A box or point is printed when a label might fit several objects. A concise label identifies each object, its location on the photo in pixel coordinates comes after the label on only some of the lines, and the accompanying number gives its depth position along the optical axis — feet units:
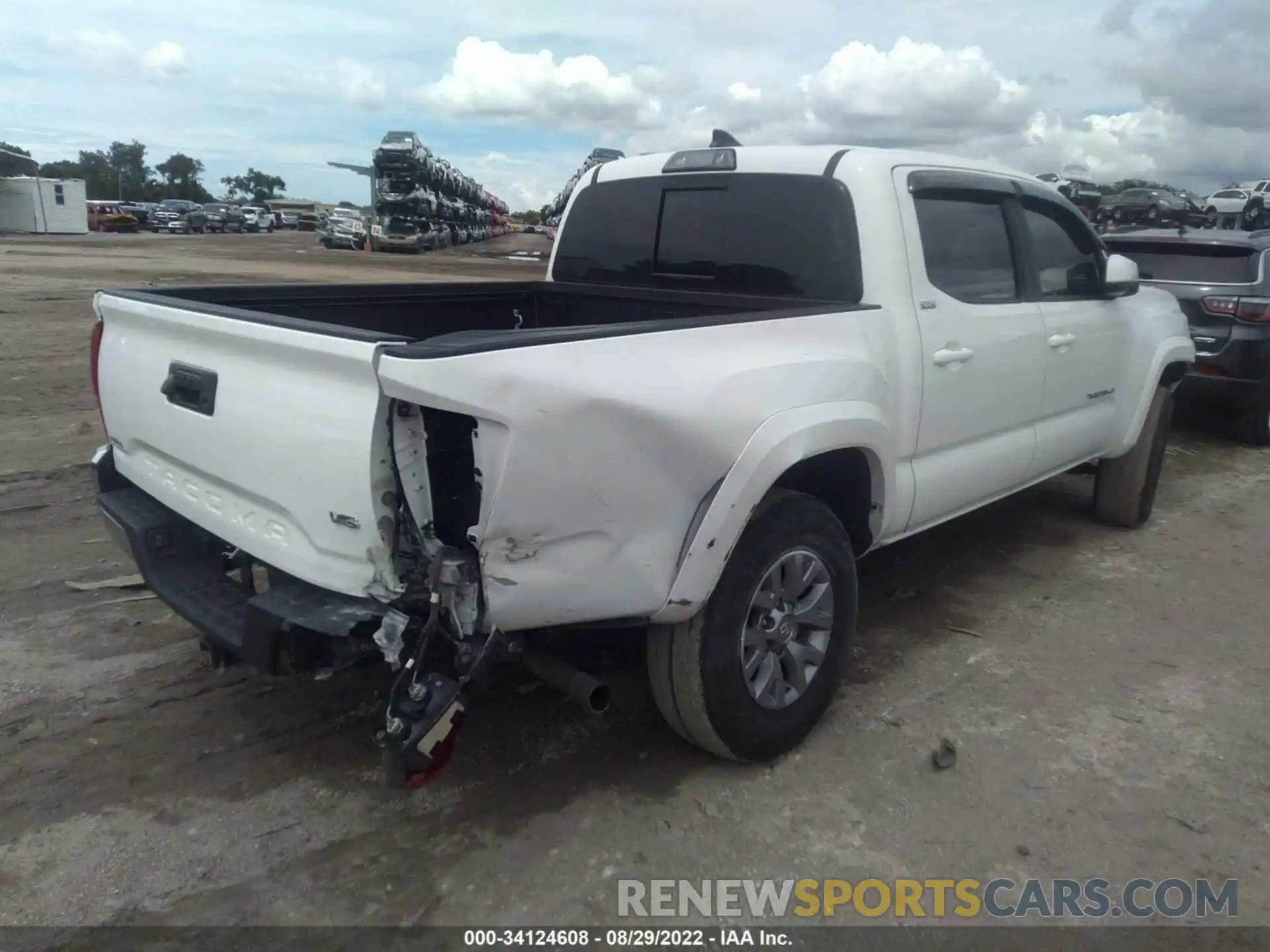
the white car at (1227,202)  135.44
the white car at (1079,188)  124.16
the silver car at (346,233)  136.77
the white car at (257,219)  203.41
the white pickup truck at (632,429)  8.18
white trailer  169.99
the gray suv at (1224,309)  25.35
